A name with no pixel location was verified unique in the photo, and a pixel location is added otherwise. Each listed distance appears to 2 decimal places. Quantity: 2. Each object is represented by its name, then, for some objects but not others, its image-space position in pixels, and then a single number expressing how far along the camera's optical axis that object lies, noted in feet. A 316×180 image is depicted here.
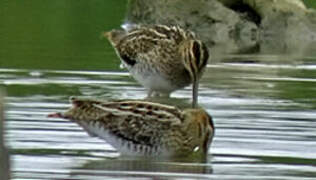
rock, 73.36
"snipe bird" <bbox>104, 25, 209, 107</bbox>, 43.52
